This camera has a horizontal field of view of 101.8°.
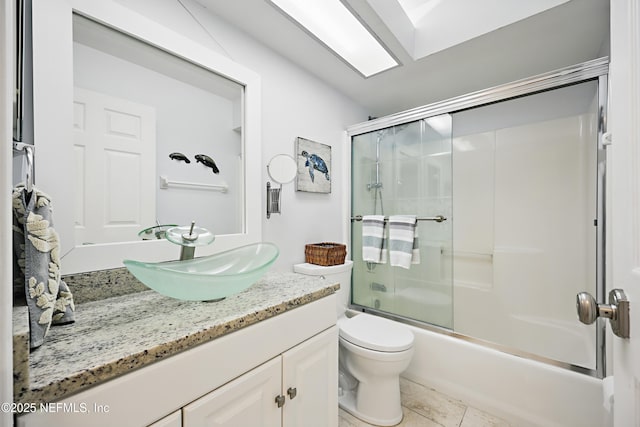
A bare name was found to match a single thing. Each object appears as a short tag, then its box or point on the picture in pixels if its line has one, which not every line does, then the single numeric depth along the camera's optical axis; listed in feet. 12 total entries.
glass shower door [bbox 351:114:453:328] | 5.88
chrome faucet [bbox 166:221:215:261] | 3.25
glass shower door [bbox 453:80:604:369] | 6.06
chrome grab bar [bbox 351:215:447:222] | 5.83
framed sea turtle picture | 5.87
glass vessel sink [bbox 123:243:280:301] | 2.42
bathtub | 4.02
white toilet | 4.35
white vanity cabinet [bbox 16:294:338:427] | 1.73
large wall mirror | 2.87
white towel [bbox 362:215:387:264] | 6.56
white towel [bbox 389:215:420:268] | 6.06
